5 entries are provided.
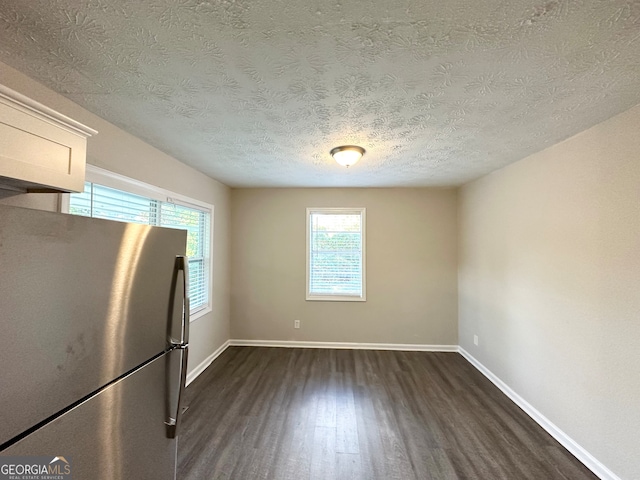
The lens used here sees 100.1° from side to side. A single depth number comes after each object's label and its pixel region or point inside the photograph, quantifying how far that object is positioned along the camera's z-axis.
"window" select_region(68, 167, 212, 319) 1.87
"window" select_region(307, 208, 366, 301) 4.23
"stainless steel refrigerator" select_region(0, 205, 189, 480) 0.71
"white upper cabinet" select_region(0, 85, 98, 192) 0.96
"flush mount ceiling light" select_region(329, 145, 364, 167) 2.34
